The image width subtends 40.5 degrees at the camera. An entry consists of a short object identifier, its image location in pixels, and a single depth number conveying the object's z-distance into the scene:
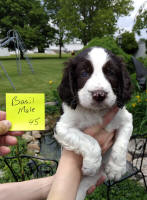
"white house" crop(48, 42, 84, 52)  44.21
